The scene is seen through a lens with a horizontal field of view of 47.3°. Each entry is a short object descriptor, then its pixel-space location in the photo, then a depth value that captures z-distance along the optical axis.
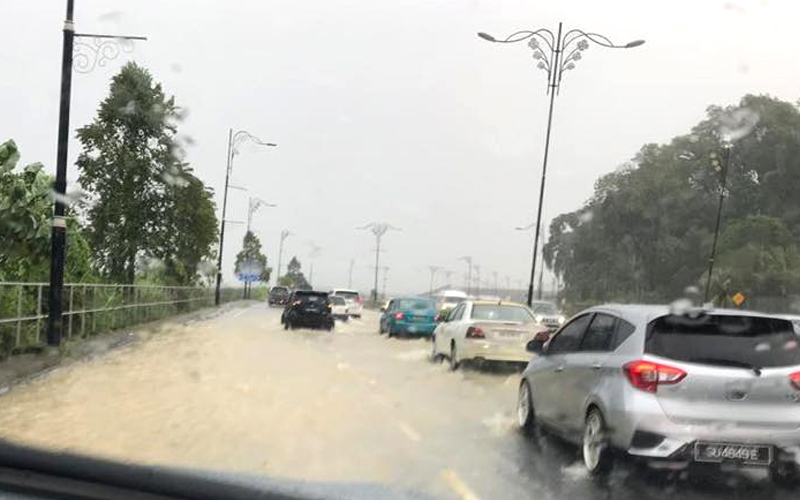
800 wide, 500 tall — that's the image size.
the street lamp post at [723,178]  36.47
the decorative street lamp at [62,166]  15.79
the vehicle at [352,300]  46.41
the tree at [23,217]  15.77
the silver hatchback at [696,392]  6.64
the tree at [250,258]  81.88
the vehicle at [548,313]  27.25
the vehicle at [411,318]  28.62
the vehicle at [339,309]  42.84
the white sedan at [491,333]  15.76
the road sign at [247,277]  81.44
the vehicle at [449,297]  34.84
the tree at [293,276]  115.75
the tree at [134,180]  30.45
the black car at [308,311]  32.09
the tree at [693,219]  46.06
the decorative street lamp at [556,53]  27.14
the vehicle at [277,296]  63.62
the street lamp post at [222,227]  48.81
